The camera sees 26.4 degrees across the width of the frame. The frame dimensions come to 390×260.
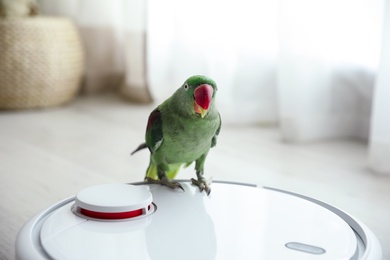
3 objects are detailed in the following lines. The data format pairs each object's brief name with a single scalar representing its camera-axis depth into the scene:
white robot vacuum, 0.79
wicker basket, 2.02
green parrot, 0.89
